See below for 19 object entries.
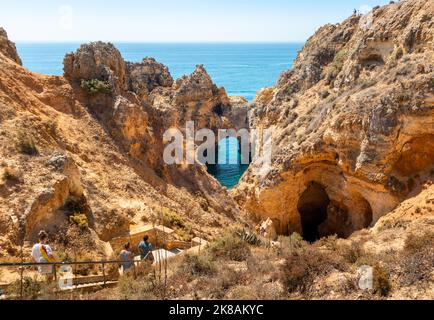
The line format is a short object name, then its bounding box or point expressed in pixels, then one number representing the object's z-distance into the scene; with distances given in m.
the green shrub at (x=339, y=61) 29.12
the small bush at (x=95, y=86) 18.77
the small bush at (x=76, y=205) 12.35
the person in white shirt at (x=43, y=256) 9.12
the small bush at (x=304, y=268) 8.92
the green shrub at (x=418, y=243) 10.09
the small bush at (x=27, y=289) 7.99
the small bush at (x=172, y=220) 15.35
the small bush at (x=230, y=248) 11.41
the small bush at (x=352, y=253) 10.20
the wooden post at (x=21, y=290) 7.73
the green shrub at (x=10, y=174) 11.54
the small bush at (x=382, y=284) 8.27
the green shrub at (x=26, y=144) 12.94
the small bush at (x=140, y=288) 8.37
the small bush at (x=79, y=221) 11.88
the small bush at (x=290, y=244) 11.33
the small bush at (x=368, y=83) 22.20
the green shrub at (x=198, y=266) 9.98
